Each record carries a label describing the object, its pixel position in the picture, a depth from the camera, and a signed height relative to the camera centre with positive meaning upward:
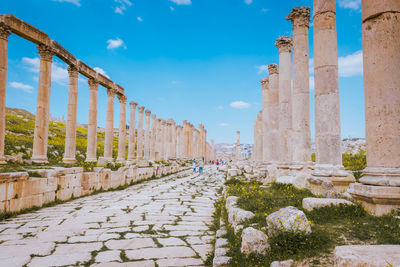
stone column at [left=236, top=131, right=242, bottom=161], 48.39 +1.36
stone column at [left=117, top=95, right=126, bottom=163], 19.28 +1.88
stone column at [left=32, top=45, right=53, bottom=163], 11.73 +2.09
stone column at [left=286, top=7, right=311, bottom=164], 10.23 +2.57
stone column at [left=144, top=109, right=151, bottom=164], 28.27 +2.11
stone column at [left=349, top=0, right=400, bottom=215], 4.58 +0.93
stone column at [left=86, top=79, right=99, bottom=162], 16.17 +1.91
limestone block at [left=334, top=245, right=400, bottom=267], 2.38 -1.00
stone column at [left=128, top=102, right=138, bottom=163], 22.81 +1.97
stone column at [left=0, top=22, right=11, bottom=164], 10.02 +3.15
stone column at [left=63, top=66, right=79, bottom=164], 13.90 +2.06
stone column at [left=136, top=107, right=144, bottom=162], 24.27 +1.61
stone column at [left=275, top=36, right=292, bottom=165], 12.34 +2.76
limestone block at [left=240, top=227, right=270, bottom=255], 3.39 -1.21
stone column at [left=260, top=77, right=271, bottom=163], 15.73 +2.07
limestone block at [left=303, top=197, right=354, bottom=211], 4.56 -0.89
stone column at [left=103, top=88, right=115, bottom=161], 17.73 +1.33
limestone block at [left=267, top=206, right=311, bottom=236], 3.41 -0.95
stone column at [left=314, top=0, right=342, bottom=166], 7.57 +1.98
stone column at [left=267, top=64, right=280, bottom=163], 14.83 +2.46
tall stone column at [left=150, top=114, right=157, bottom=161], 29.62 +1.81
